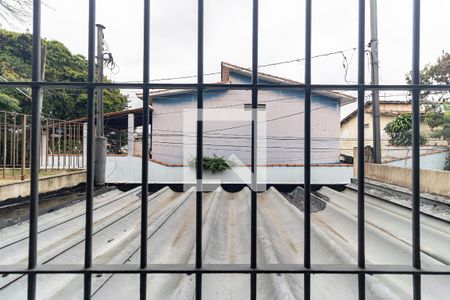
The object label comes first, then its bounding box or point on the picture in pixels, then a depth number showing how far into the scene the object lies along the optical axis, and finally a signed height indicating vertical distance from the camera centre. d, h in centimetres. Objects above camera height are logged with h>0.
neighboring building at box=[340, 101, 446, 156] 1043 +167
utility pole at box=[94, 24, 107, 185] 418 +12
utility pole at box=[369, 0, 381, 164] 484 +156
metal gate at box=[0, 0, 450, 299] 76 -10
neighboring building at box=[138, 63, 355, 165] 756 +80
